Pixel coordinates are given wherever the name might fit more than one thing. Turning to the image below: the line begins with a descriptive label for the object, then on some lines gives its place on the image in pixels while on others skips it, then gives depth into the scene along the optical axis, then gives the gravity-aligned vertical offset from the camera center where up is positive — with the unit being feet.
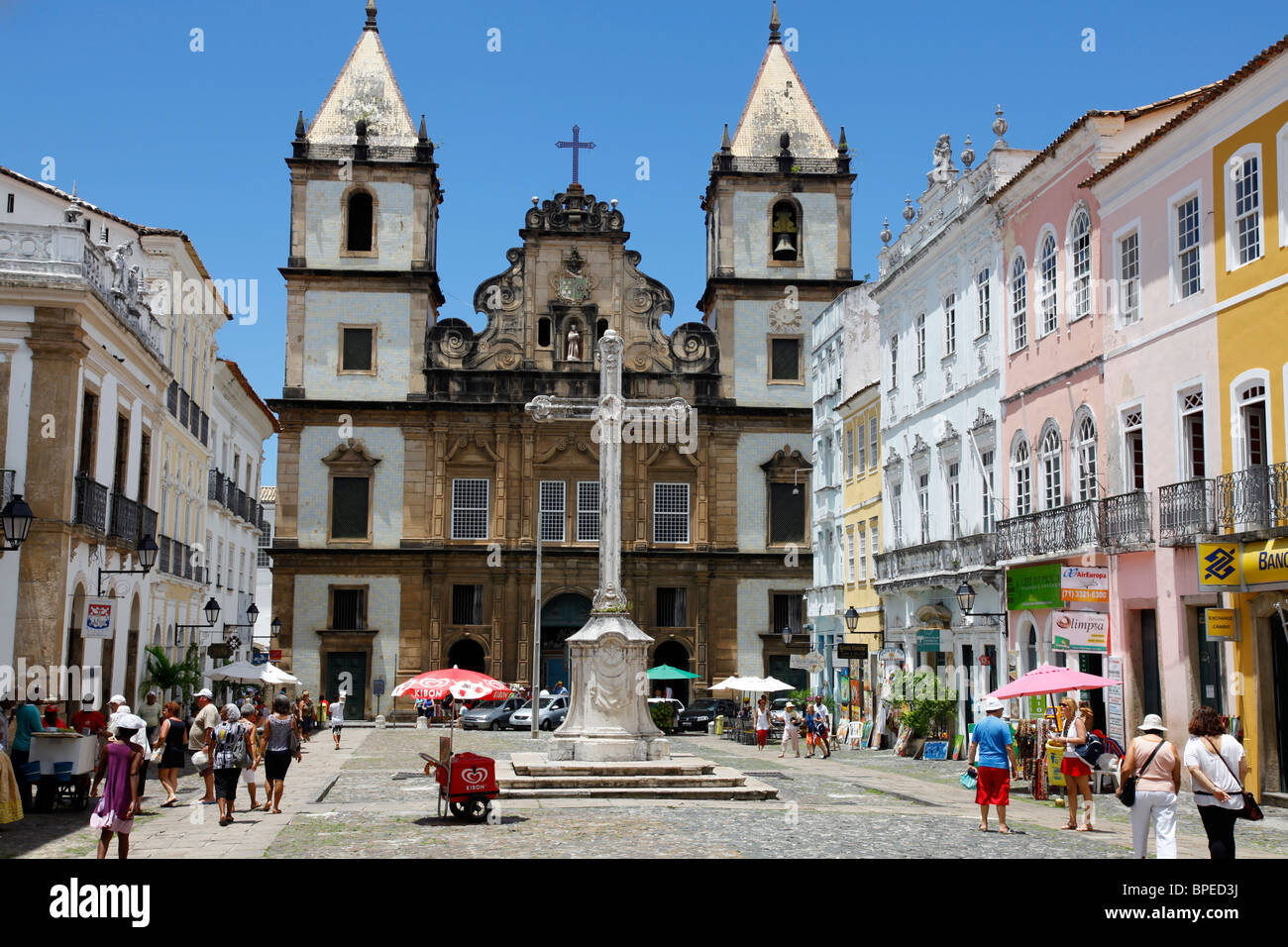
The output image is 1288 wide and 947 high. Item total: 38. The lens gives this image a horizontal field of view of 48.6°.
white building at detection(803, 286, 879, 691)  136.98 +21.32
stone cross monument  69.87 -1.85
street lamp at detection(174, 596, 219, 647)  110.22 +3.37
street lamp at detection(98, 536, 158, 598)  83.92 +6.11
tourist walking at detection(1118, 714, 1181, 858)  38.70 -3.65
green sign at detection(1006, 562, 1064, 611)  83.10 +3.86
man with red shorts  53.93 -4.25
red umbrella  68.39 -1.58
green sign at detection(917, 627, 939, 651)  105.40 +0.95
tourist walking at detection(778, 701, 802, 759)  107.24 -5.60
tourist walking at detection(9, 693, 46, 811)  61.67 -3.47
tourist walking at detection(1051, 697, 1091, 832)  55.16 -4.93
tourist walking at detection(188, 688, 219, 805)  66.54 -3.33
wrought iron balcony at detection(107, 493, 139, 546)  90.89 +8.73
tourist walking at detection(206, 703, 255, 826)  57.47 -4.17
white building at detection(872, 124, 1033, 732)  97.60 +17.82
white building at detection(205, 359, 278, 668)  141.90 +16.55
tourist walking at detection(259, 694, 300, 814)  61.31 -4.10
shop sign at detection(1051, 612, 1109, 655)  76.28 +1.06
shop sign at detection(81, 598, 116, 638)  75.87 +2.00
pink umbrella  65.00 -1.46
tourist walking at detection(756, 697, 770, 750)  117.70 -5.90
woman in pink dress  40.50 -4.07
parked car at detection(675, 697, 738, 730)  147.64 -6.53
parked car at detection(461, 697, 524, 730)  146.41 -6.54
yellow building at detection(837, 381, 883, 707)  126.52 +13.10
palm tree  101.09 -1.46
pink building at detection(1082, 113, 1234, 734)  70.79 +13.39
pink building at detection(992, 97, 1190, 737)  80.07 +15.10
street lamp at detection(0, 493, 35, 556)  63.05 +6.01
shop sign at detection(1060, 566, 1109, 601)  78.12 +3.69
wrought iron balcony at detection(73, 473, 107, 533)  83.25 +8.95
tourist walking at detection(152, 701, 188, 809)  64.59 -4.11
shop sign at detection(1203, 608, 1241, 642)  67.15 +1.24
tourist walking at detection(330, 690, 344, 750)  115.14 -5.15
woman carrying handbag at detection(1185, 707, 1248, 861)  36.55 -3.44
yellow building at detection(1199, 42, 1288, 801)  64.23 +11.96
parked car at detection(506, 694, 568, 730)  137.18 -6.03
